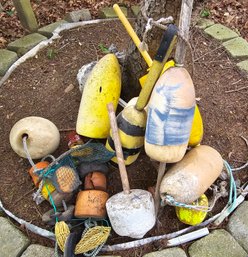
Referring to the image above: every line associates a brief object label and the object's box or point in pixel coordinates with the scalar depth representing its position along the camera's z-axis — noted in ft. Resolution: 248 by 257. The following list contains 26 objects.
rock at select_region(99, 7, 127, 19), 7.43
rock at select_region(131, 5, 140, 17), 7.57
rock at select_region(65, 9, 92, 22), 7.36
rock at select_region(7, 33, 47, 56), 6.79
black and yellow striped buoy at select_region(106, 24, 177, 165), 3.52
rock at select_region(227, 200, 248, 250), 4.28
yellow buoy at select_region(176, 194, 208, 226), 4.12
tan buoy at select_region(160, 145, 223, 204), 3.78
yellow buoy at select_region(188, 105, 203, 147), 4.33
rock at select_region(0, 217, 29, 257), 4.20
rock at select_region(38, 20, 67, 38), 7.14
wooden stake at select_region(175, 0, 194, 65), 3.29
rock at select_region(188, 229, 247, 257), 4.12
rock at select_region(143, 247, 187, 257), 4.08
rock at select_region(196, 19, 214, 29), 7.26
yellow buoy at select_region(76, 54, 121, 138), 4.65
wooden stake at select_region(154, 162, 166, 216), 3.94
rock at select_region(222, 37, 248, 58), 6.56
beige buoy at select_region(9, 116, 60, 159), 4.53
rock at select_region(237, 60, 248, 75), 6.29
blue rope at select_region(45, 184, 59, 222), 4.25
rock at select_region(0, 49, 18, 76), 6.45
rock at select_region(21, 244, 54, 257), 4.13
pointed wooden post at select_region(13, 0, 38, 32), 7.11
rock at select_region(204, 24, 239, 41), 6.97
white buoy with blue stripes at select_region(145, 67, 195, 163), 3.38
